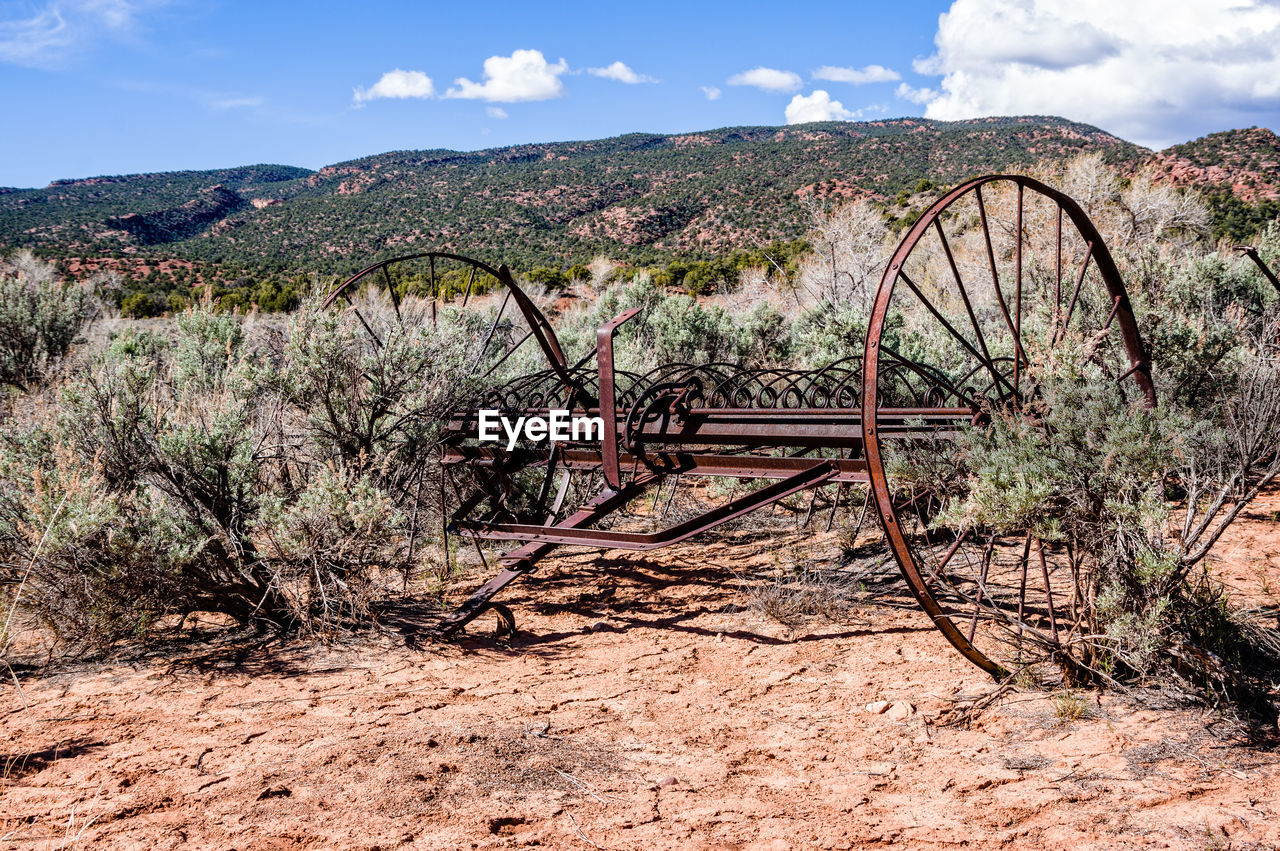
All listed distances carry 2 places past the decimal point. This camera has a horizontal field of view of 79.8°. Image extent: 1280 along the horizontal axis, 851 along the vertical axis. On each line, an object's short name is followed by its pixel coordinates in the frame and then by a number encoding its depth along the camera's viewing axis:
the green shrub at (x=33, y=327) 11.34
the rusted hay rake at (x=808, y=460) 3.63
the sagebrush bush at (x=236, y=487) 4.28
